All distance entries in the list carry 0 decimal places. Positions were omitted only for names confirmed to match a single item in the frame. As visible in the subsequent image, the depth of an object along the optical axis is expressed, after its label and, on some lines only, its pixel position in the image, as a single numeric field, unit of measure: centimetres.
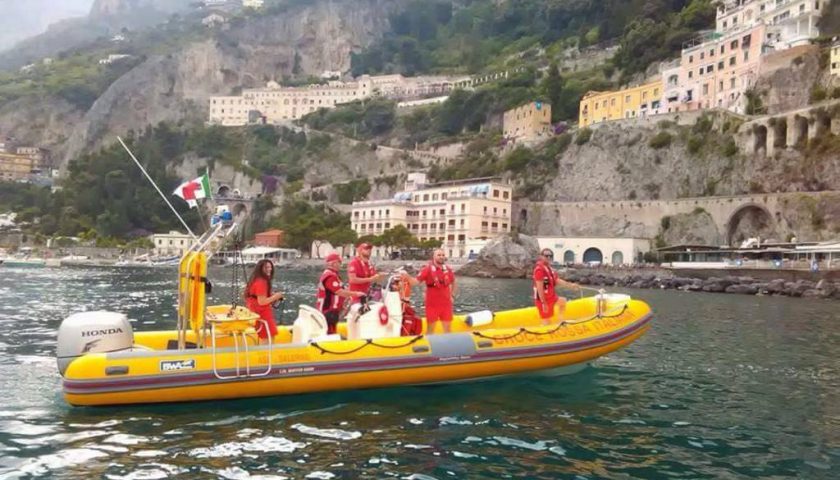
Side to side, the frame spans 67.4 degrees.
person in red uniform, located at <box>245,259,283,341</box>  1011
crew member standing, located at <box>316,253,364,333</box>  1057
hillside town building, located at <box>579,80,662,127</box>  7538
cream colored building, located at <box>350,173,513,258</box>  7388
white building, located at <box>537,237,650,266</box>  6122
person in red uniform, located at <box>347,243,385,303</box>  1055
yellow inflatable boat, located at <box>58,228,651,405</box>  908
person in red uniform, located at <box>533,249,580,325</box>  1194
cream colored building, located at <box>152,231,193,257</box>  9488
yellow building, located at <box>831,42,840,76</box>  5497
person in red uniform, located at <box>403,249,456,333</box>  1097
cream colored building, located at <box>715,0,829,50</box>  6222
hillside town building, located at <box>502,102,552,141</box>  9144
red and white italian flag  1030
